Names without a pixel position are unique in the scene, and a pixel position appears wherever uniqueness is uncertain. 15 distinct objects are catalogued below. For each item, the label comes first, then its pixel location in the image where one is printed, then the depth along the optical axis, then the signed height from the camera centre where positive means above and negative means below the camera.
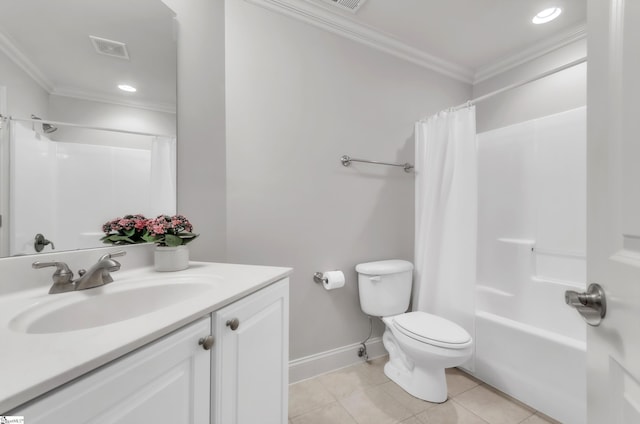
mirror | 0.87 +0.37
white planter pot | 1.14 -0.20
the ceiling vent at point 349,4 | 1.65 +1.32
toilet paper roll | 1.66 -0.43
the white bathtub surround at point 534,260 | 1.39 -0.35
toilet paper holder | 1.72 -0.42
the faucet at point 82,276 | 0.86 -0.21
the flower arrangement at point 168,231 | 1.14 -0.08
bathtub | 1.31 -0.79
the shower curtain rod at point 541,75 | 1.35 +0.75
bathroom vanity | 0.45 -0.31
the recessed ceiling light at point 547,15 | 1.71 +1.32
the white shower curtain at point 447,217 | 1.76 -0.03
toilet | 1.39 -0.67
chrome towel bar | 1.83 +0.37
